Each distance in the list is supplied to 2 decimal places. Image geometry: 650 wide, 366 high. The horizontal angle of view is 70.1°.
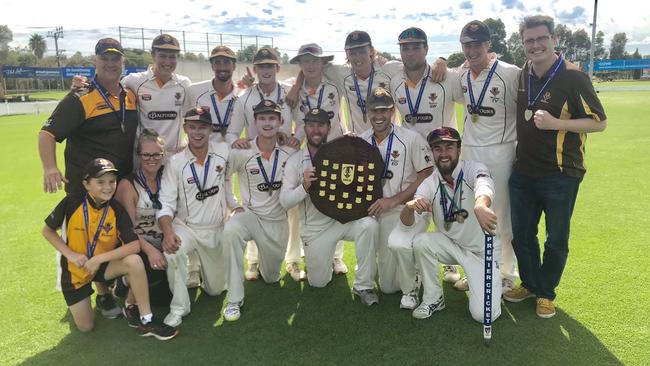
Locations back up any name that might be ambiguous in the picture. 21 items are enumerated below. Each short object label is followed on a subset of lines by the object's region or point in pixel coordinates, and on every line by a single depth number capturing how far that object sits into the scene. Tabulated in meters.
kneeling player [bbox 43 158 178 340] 4.13
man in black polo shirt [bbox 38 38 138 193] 4.50
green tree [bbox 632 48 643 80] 65.50
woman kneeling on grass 4.59
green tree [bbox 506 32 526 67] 61.39
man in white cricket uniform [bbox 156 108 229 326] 4.71
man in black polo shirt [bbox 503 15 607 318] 4.00
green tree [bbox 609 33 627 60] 86.44
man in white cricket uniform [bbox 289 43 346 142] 5.57
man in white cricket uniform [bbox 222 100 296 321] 5.04
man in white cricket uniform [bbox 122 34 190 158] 5.29
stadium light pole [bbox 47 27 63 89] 60.78
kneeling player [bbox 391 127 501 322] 4.32
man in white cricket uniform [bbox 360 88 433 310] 4.79
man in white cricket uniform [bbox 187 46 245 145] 5.52
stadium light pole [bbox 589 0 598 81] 37.89
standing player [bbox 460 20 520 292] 4.71
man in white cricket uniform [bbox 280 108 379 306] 4.79
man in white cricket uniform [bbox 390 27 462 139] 5.09
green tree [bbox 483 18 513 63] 63.67
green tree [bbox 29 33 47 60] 77.50
